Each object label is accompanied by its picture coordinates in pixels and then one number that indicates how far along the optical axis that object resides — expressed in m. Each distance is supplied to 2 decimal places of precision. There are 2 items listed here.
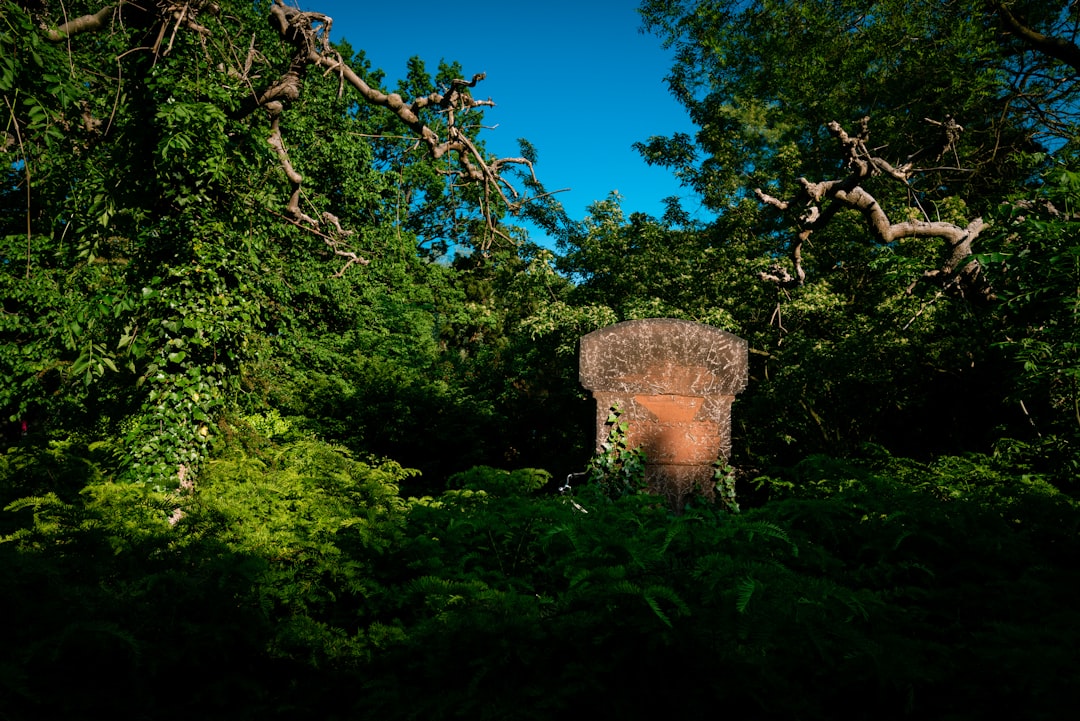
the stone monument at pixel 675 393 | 5.59
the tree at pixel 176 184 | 4.51
